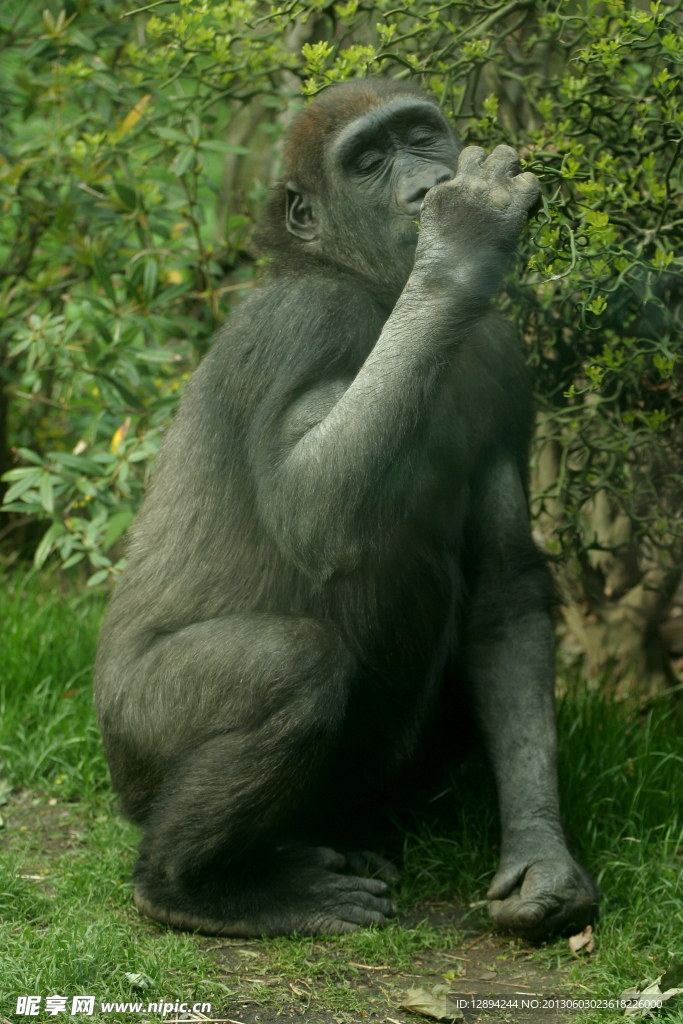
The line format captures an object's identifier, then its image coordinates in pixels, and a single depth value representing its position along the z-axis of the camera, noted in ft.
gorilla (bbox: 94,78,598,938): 20.34
